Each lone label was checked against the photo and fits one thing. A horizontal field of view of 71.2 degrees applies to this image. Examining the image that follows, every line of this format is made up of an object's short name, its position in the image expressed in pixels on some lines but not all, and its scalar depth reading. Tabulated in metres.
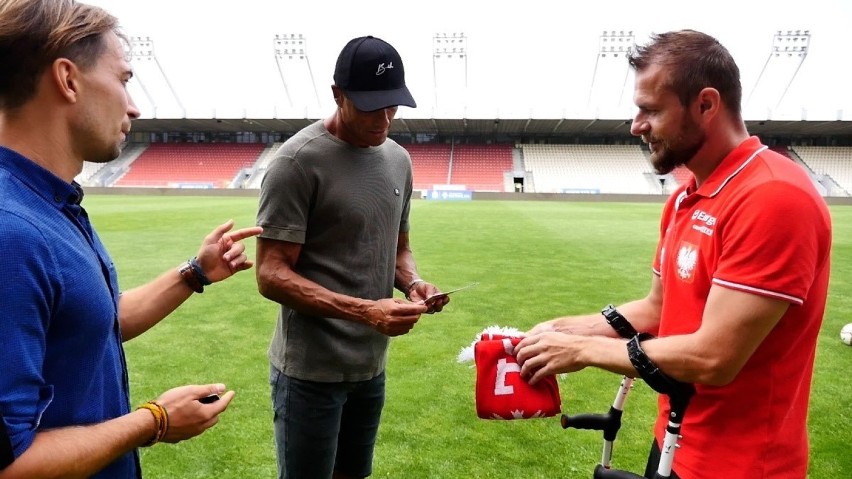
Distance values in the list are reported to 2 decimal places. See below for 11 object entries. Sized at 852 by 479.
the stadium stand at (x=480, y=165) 47.56
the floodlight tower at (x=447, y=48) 53.97
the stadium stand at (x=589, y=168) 45.81
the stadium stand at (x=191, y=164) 48.34
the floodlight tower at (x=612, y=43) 52.01
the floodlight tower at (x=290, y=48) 54.12
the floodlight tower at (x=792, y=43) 50.25
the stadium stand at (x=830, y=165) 43.47
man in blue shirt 1.24
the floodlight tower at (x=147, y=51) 53.28
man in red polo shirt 1.67
